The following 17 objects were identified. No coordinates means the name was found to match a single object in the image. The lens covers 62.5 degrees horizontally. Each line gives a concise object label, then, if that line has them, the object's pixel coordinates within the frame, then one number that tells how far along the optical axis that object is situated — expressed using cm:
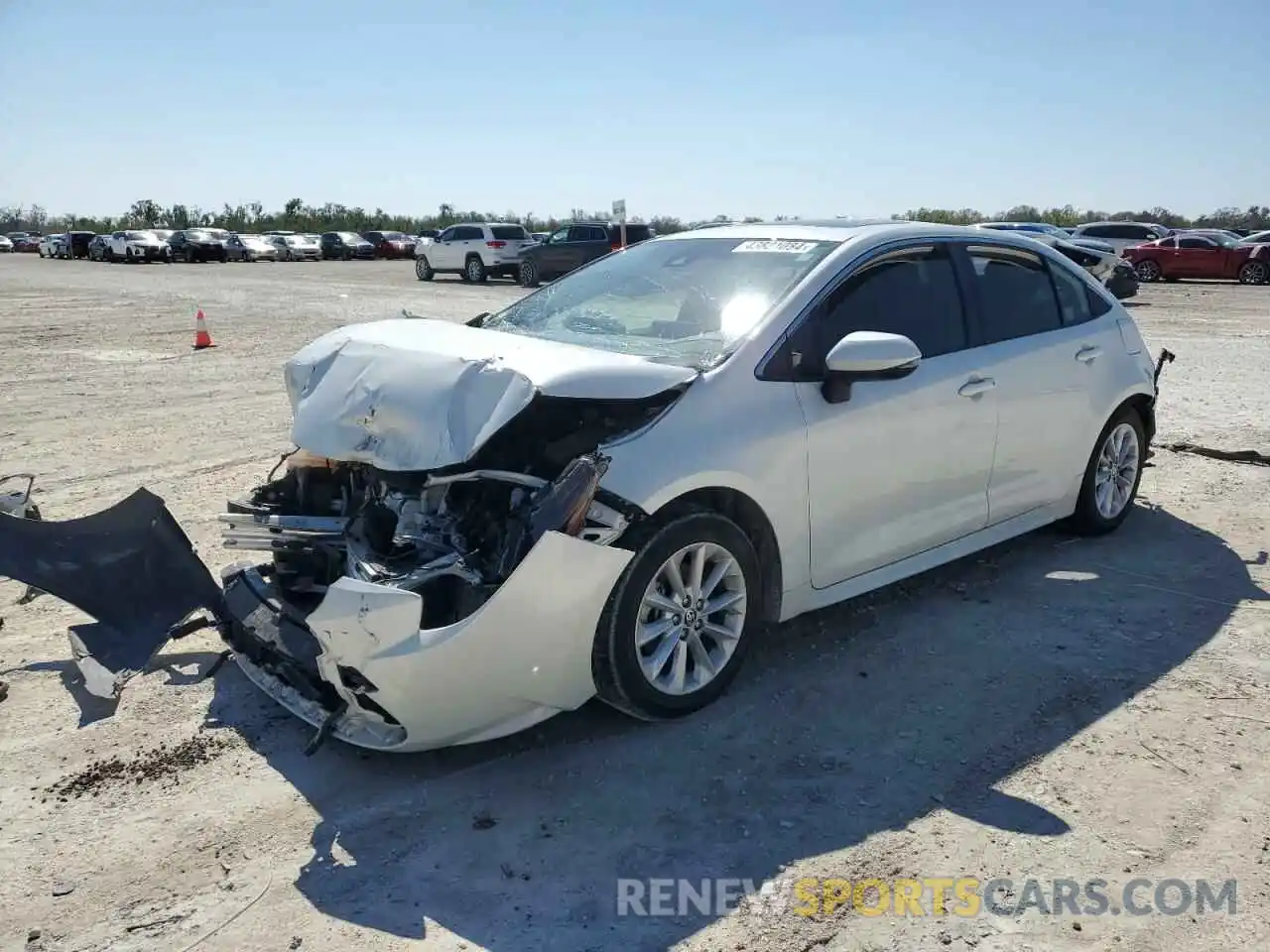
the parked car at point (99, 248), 4984
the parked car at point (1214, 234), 3128
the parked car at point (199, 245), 4778
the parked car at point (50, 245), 5375
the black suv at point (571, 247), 2862
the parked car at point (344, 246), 5069
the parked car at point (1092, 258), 2091
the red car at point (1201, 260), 2961
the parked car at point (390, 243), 5312
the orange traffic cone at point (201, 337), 1428
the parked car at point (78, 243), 5134
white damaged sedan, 340
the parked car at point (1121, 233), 3197
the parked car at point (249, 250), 4950
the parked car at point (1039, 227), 2931
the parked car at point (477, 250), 3153
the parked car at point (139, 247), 4747
